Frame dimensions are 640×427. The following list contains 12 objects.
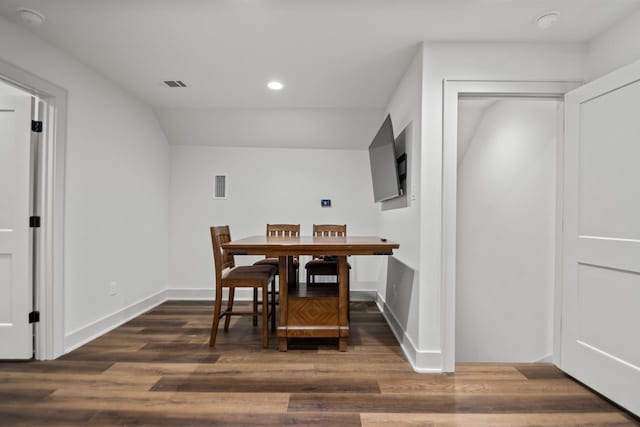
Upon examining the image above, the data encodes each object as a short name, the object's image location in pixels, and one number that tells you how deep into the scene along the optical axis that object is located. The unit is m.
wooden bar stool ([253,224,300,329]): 3.90
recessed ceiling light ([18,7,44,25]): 2.00
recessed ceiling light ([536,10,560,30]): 1.94
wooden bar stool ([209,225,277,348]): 2.68
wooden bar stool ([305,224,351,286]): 3.42
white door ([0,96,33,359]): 2.37
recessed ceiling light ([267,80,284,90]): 3.08
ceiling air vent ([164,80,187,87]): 3.08
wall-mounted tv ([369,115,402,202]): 2.75
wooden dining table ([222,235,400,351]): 2.59
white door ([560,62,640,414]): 1.82
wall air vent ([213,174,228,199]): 4.39
